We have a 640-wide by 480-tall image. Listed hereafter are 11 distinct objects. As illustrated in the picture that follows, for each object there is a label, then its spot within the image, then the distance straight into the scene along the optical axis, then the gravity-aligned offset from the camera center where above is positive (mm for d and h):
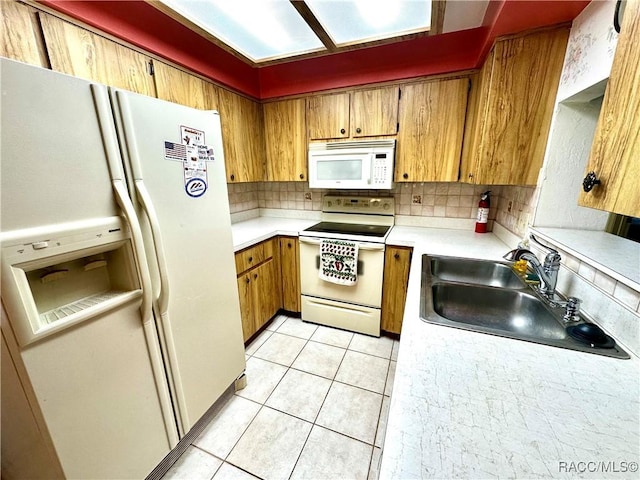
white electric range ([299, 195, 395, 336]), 2008 -718
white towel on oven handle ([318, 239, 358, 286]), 1992 -659
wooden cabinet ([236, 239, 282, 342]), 1891 -861
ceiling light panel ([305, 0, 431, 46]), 1350 +916
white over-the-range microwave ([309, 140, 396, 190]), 1993 +106
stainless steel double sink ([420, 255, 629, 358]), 852 -520
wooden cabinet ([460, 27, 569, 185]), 1335 +392
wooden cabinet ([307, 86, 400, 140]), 1982 +515
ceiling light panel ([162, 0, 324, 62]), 1352 +912
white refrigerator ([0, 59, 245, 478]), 682 -318
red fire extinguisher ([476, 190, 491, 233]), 2037 -282
